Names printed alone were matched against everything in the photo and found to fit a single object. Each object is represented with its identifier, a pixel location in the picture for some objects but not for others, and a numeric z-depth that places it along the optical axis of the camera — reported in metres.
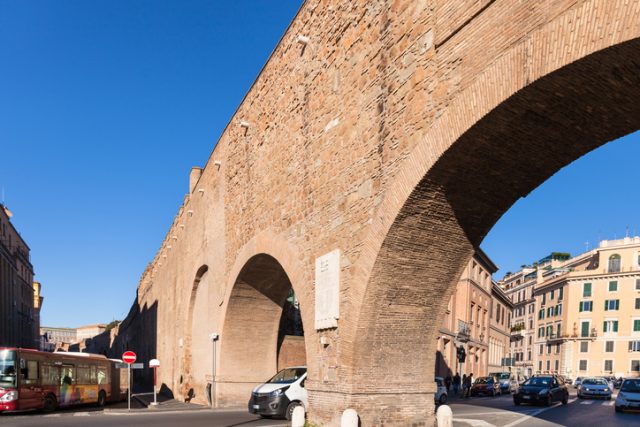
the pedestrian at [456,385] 31.30
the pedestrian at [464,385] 29.75
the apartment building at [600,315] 60.91
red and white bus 18.28
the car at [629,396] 19.81
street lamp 19.33
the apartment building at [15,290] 50.33
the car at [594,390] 28.08
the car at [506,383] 34.37
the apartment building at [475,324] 36.44
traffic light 28.70
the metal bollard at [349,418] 8.69
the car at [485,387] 30.56
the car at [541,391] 22.16
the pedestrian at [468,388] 29.81
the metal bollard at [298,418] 10.77
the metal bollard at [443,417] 9.30
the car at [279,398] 15.14
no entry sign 21.56
